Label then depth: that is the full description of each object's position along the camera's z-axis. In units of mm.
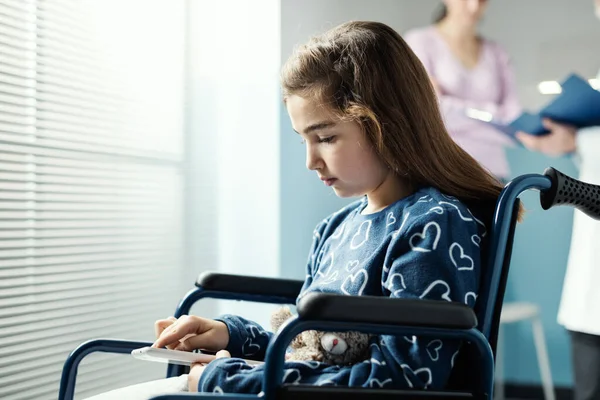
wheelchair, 875
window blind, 1794
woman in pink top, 2945
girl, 1038
